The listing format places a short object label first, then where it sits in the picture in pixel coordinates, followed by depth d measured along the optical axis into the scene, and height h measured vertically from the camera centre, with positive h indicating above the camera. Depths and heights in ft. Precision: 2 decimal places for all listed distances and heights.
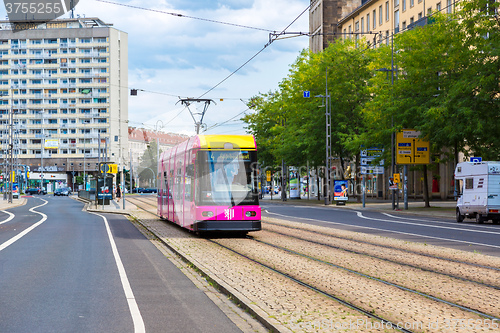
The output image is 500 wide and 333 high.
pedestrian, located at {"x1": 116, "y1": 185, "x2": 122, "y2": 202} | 214.75 -3.34
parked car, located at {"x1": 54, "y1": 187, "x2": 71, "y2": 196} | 369.91 -4.69
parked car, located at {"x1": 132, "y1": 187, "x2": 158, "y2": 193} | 437.99 -4.62
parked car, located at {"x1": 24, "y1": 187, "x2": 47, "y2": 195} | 413.30 -4.53
